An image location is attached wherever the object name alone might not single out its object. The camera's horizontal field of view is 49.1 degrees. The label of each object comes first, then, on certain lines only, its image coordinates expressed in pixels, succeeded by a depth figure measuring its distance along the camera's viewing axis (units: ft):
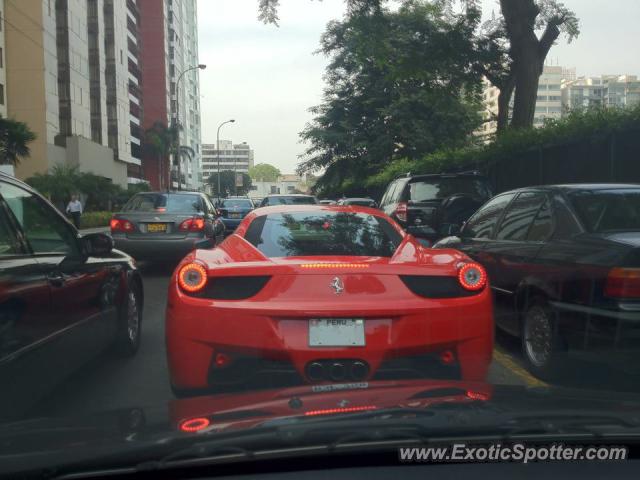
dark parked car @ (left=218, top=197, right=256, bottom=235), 85.87
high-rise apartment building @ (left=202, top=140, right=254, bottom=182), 623.36
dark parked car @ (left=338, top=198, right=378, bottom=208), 75.03
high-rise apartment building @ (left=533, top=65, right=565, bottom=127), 508.94
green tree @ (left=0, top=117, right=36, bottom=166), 87.56
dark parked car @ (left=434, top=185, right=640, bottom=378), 14.39
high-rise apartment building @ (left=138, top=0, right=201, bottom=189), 288.10
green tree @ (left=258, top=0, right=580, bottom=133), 54.49
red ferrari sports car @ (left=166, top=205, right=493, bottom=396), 12.23
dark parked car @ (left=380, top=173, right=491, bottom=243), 38.24
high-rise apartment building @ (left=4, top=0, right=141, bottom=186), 143.84
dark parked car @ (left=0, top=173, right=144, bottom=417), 11.87
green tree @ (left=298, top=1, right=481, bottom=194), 61.41
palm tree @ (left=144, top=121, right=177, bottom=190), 265.13
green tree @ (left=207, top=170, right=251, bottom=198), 383.24
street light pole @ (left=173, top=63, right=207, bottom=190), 166.57
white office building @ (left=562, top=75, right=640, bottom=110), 481.05
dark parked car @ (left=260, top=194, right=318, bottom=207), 61.46
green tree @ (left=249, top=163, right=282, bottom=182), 635.25
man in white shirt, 93.66
